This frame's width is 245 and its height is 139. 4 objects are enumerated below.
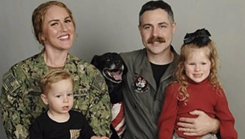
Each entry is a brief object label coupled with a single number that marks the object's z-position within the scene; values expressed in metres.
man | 2.25
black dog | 2.31
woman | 2.15
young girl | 2.10
